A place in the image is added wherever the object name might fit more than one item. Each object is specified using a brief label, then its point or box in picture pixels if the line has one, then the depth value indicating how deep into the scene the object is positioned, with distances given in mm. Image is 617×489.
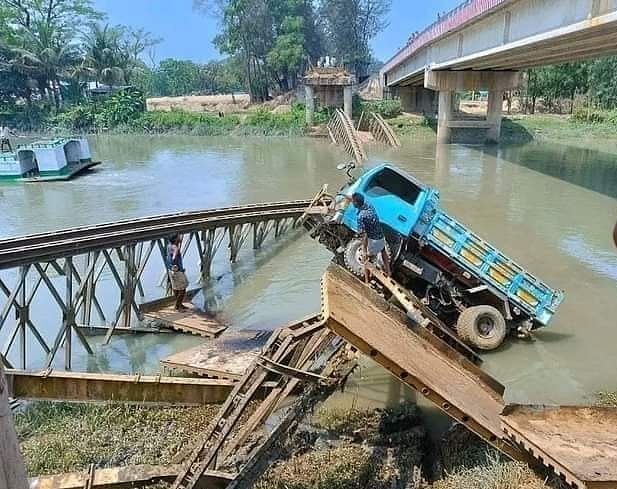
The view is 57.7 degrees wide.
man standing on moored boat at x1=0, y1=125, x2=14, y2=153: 28331
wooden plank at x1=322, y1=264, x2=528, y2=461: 4703
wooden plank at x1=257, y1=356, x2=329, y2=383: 4914
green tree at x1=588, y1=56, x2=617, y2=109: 44875
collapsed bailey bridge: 4445
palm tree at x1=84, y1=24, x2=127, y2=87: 56094
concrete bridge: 14125
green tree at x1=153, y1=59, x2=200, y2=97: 82125
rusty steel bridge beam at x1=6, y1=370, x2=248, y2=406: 5793
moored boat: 25203
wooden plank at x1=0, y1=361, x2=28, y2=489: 1982
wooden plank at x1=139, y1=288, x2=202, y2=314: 9664
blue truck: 8680
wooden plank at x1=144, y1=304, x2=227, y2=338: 9172
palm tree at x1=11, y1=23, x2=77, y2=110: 53844
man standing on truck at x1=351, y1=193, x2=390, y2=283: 8078
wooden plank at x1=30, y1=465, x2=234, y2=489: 4348
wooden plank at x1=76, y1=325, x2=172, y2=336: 9281
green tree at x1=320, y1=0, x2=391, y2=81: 68938
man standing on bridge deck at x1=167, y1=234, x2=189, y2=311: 9711
